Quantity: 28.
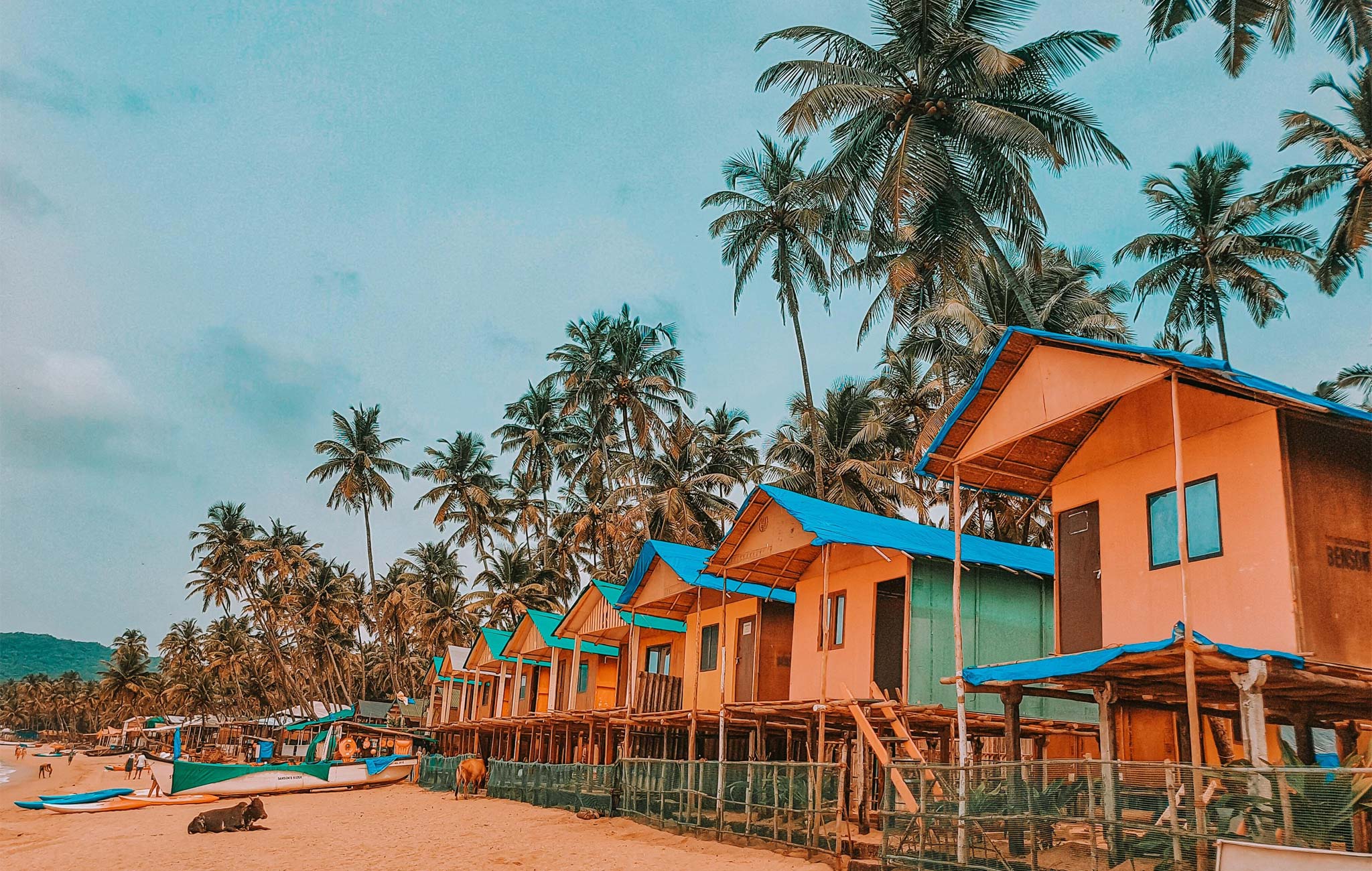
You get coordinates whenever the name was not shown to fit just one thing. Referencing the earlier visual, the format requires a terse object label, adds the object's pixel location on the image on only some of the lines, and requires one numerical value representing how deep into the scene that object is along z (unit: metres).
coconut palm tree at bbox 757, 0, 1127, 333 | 21.39
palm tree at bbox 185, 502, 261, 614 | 71.38
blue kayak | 34.53
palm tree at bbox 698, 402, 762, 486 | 47.78
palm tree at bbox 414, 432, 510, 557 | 59.12
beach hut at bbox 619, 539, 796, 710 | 23.39
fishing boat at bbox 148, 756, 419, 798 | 35.25
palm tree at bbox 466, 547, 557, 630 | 52.38
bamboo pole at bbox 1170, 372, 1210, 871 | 9.16
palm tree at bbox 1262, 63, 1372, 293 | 22.39
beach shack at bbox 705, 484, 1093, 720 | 18.64
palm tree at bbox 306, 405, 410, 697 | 61.66
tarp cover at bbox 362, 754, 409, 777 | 38.94
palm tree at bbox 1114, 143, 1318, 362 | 29.95
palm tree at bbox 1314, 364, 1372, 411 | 33.47
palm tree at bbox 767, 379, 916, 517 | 37.84
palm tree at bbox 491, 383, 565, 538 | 55.03
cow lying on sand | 24.48
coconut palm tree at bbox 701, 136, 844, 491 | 34.34
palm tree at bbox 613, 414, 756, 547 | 43.22
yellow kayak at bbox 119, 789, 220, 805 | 33.47
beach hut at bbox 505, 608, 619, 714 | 32.50
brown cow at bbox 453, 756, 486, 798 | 31.53
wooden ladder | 13.82
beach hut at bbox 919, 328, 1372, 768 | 11.55
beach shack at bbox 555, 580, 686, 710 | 25.00
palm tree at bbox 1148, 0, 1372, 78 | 17.67
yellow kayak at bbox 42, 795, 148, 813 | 32.41
